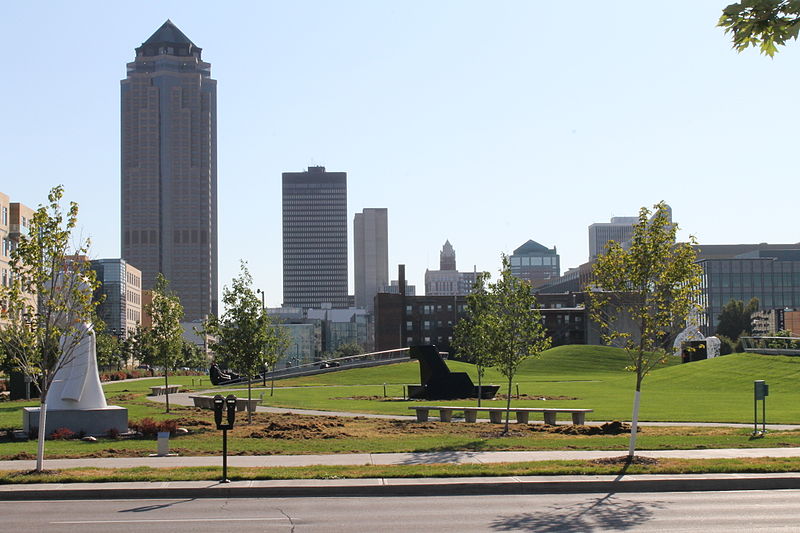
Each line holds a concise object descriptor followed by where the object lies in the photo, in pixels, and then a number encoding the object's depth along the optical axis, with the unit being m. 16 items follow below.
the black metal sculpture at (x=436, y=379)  48.81
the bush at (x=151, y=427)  28.34
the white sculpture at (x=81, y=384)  29.42
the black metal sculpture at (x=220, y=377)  69.11
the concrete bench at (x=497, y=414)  30.48
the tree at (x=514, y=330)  30.03
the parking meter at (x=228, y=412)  18.97
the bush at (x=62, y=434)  27.86
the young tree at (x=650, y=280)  21.20
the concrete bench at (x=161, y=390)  53.40
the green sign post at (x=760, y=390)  27.47
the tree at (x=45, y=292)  20.11
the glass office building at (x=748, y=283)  147.88
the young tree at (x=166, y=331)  42.50
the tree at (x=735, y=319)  115.88
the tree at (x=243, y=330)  33.44
